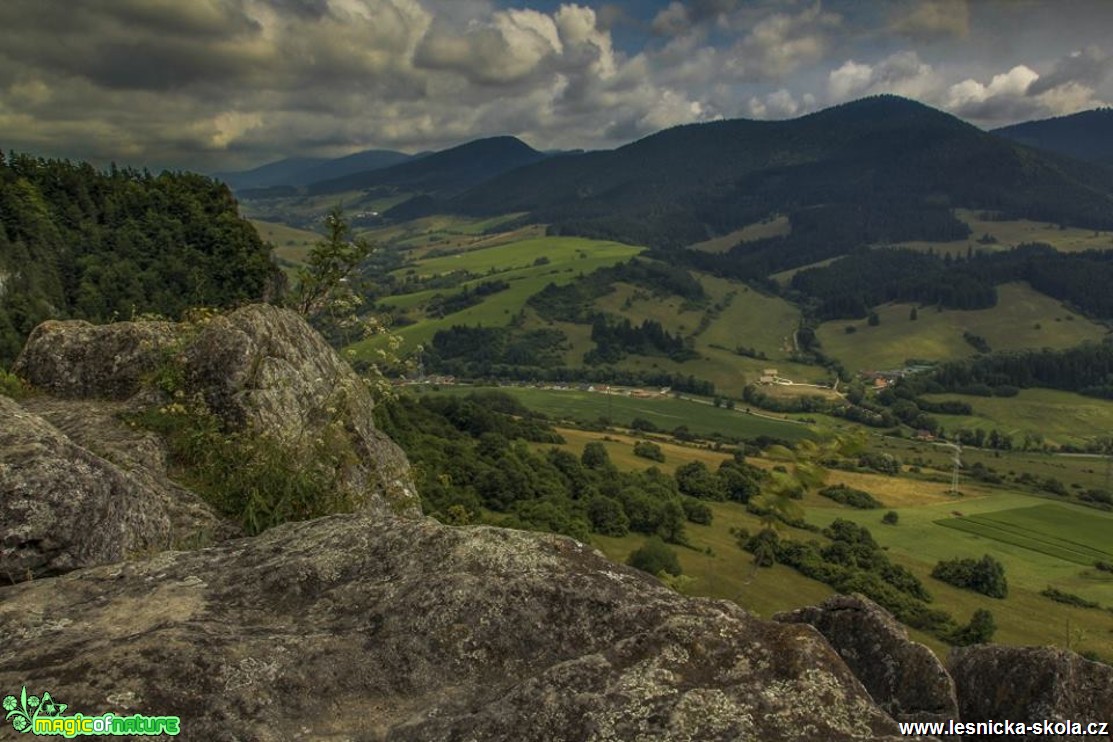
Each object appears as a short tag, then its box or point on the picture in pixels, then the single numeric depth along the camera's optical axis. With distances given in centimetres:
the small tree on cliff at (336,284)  1753
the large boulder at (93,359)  1705
